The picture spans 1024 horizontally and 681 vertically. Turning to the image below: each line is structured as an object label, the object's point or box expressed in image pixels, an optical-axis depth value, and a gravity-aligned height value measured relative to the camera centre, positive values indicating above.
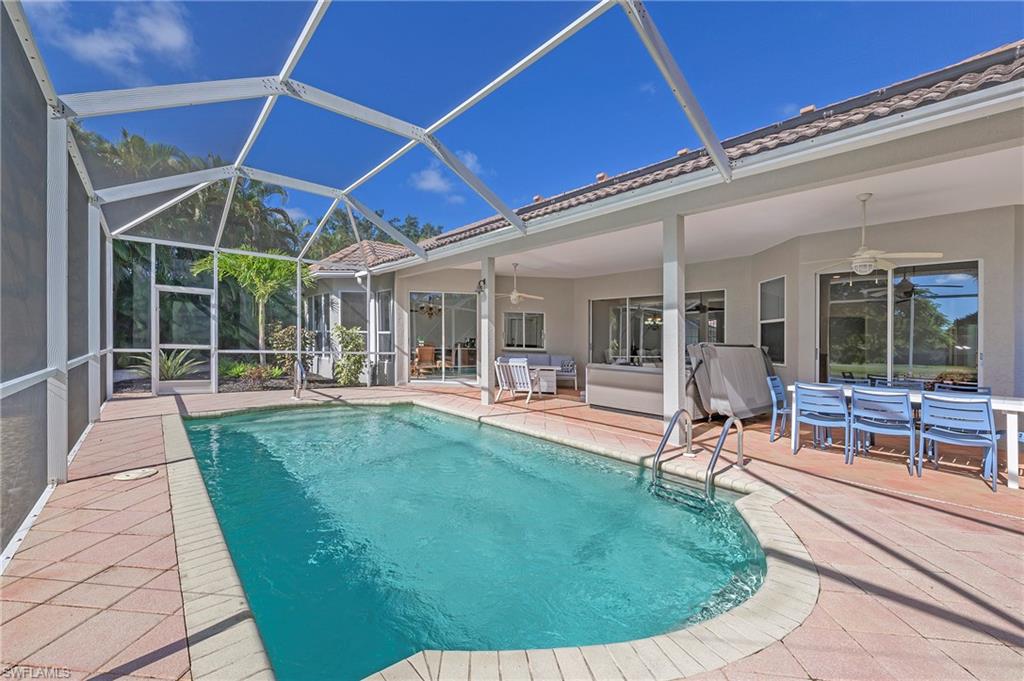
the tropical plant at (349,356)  11.70 -0.45
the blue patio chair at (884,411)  4.55 -0.77
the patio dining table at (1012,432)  4.06 -0.86
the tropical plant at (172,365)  9.54 -0.59
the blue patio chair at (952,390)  4.80 -0.59
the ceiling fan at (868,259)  5.10 +1.00
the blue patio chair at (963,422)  4.07 -0.78
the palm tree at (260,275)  10.49 +1.61
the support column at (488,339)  8.74 +0.02
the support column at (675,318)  5.51 +0.30
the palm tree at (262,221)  8.57 +2.58
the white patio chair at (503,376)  9.46 -0.80
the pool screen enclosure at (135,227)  2.94 +1.72
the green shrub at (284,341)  11.31 -0.05
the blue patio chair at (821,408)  4.98 -0.80
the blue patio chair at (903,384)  5.91 -0.60
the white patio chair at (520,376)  9.31 -0.79
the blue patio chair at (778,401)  6.06 -0.91
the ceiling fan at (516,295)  9.78 +1.19
